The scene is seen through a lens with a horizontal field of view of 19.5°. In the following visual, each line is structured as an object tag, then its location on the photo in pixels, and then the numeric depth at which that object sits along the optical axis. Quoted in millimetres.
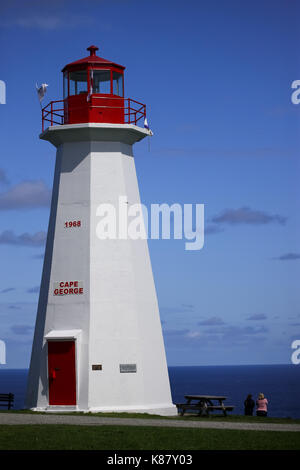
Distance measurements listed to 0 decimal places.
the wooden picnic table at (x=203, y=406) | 27762
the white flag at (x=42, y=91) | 29906
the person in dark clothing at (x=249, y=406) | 30656
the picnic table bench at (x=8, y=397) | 29844
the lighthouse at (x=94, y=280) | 27922
